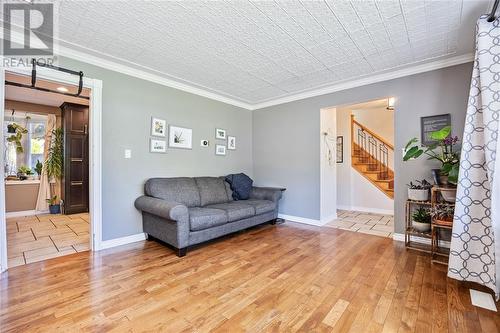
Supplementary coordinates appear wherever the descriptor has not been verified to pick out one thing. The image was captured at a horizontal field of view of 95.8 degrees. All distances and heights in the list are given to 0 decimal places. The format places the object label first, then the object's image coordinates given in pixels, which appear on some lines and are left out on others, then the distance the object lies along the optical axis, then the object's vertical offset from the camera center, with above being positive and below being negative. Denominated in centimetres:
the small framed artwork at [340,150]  564 +41
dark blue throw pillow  410 -36
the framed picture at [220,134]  429 +62
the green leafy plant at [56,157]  484 +17
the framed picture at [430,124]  286 +55
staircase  537 +30
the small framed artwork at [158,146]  332 +29
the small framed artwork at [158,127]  332 +58
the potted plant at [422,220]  276 -67
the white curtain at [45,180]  485 -33
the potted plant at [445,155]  238 +14
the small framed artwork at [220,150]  430 +31
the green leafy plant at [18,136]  479 +63
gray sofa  266 -61
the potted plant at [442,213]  251 -52
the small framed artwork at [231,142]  453 +48
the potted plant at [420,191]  275 -30
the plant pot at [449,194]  245 -30
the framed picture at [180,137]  355 +46
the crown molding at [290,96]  271 +131
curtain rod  175 +124
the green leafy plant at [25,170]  502 -11
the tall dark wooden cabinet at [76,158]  473 +15
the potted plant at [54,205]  484 -88
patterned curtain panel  180 -11
